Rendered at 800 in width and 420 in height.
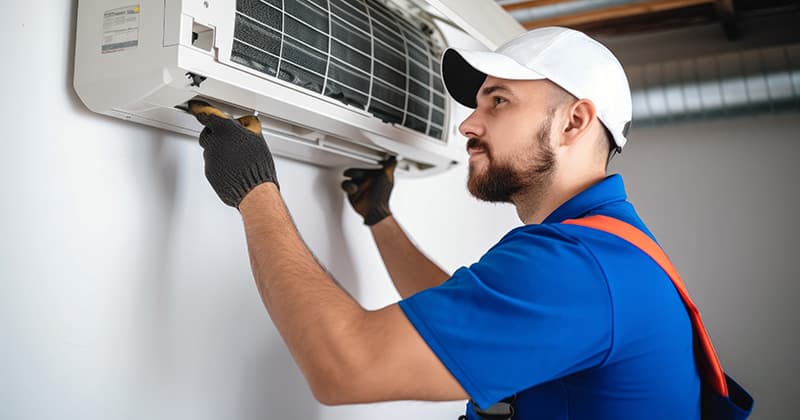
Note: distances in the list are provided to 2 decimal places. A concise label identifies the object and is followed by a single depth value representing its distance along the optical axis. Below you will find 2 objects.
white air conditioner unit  0.86
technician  0.78
